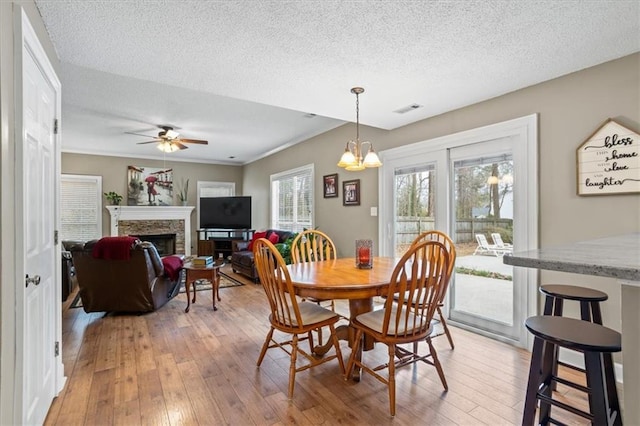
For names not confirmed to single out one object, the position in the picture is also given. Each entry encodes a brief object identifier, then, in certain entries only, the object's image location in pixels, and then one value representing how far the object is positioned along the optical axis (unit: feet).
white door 4.80
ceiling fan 16.21
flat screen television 24.21
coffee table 13.08
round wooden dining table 6.65
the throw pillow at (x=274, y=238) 19.25
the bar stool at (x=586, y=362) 3.92
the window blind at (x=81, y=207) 22.48
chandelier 8.91
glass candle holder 8.78
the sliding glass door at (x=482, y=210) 9.21
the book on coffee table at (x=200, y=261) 13.26
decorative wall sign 7.21
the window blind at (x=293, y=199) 19.29
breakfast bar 2.71
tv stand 24.38
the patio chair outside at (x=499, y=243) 9.85
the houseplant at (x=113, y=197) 23.41
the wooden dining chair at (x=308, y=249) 10.38
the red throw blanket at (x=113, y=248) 10.98
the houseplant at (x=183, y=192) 26.25
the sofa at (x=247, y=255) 18.24
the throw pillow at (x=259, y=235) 19.16
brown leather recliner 11.26
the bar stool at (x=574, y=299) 5.96
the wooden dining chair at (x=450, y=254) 6.99
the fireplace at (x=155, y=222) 23.52
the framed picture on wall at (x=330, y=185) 16.42
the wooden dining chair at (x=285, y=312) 6.83
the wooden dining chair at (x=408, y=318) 6.22
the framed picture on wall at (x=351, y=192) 14.97
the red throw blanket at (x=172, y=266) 13.18
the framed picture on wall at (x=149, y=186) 24.47
